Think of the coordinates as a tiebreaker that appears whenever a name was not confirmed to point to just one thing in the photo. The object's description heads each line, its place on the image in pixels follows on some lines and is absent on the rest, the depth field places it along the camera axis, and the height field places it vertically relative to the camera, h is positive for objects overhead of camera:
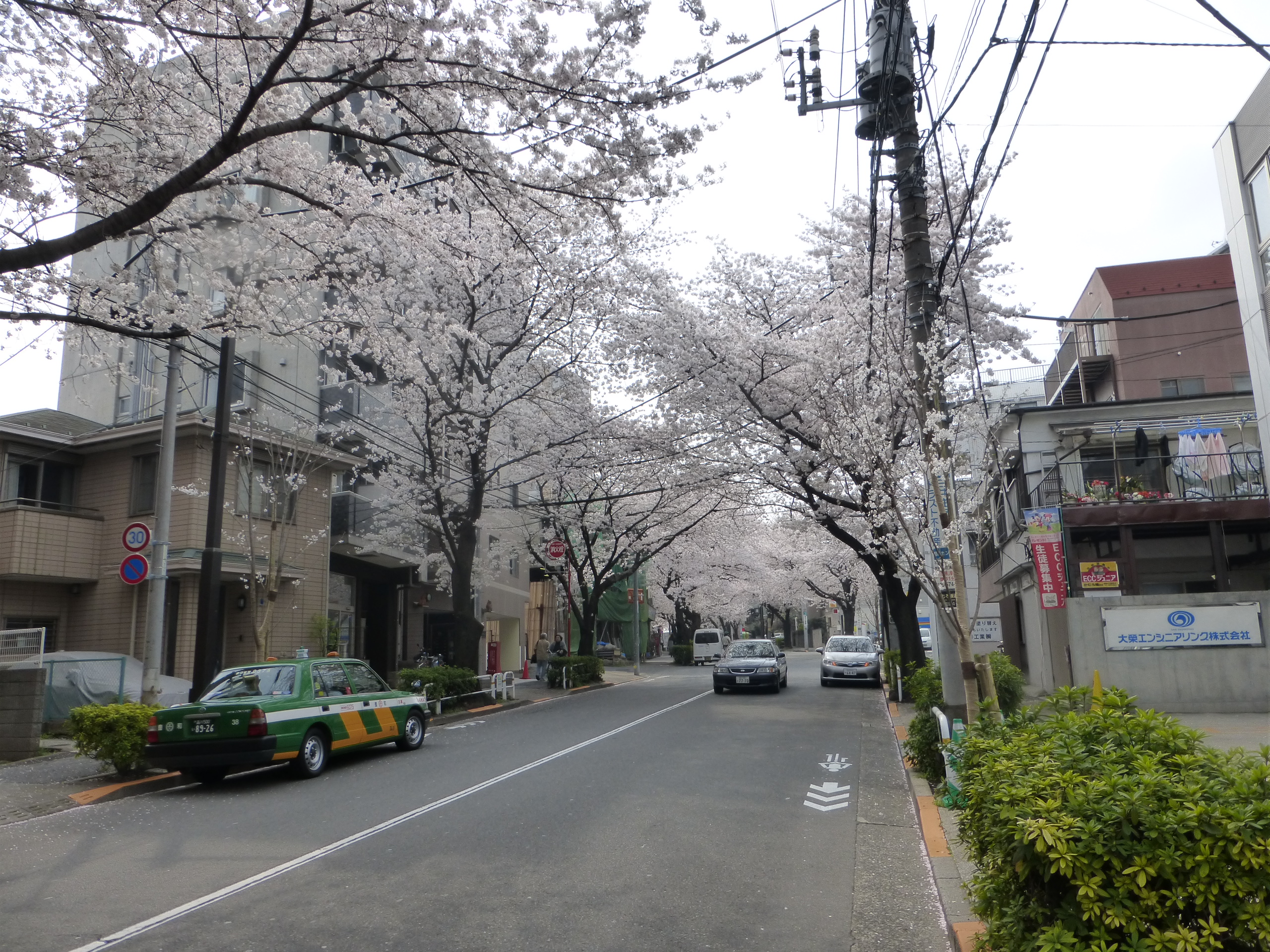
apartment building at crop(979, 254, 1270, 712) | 17.56 +2.06
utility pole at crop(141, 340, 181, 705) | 13.14 +1.59
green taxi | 11.24 -0.81
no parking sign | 13.24 +1.24
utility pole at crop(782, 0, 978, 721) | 9.02 +4.64
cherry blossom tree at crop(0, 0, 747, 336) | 7.55 +4.77
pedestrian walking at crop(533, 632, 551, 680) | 33.38 -0.27
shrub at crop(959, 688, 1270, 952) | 3.47 -0.82
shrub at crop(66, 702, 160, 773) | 11.67 -0.90
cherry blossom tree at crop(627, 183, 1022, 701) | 17.09 +5.80
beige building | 21.33 +2.88
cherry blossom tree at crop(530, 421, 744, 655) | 23.66 +4.68
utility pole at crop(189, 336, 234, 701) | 14.13 +1.38
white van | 52.19 -0.06
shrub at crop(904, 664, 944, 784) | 10.51 -1.10
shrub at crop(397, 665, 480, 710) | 19.98 -0.61
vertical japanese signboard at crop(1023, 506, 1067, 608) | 18.55 +1.44
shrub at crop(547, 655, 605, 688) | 29.42 -0.71
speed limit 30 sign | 13.52 +1.72
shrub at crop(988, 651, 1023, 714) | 11.62 -0.57
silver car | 28.25 -0.67
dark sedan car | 25.55 -0.70
